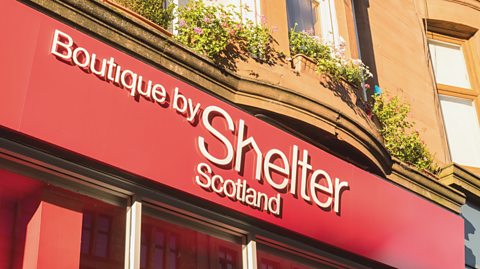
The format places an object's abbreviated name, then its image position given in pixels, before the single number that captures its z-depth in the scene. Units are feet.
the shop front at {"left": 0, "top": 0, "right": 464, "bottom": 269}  19.10
